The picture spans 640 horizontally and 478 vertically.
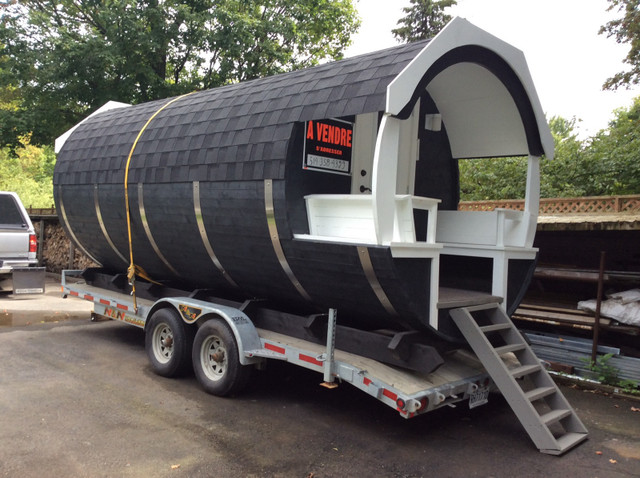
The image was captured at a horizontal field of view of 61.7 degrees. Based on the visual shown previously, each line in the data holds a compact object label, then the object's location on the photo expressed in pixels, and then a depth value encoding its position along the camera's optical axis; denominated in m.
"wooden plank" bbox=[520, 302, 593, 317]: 6.85
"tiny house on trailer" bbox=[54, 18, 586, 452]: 4.45
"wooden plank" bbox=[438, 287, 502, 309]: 4.78
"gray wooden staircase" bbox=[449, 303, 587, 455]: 4.36
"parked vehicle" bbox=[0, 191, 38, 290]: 10.65
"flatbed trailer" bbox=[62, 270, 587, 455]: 4.35
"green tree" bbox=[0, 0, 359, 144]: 13.82
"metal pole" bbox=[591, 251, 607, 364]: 6.44
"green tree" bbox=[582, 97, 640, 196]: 12.24
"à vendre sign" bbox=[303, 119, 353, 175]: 5.09
